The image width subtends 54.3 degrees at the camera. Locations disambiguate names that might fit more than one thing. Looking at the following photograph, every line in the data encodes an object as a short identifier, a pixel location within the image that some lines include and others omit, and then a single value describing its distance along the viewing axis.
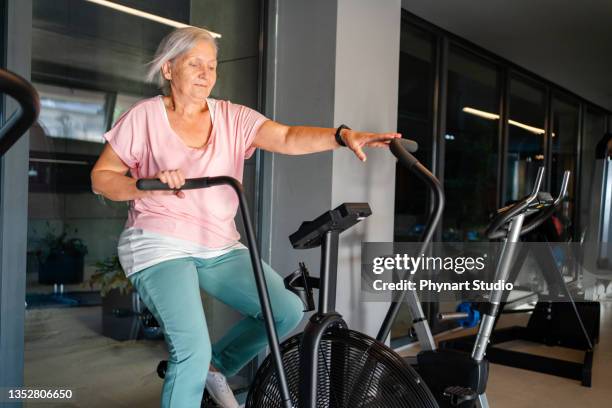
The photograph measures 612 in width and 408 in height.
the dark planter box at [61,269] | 2.29
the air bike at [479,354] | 2.27
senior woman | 1.64
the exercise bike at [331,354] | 1.54
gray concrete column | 2.88
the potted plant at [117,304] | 2.50
